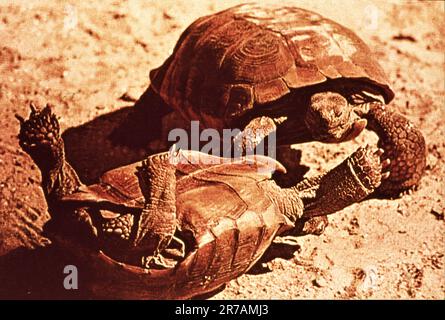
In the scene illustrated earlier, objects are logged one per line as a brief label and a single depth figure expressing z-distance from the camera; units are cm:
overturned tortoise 310
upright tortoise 407
